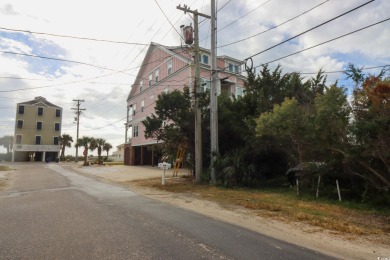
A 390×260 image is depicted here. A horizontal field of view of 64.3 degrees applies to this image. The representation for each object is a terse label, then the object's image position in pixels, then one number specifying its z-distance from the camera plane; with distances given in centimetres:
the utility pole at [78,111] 6141
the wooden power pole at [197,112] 1831
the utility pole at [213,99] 1755
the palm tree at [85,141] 5174
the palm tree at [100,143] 5044
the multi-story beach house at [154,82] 3018
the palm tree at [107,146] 5407
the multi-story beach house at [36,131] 6756
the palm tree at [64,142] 7275
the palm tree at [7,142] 7770
